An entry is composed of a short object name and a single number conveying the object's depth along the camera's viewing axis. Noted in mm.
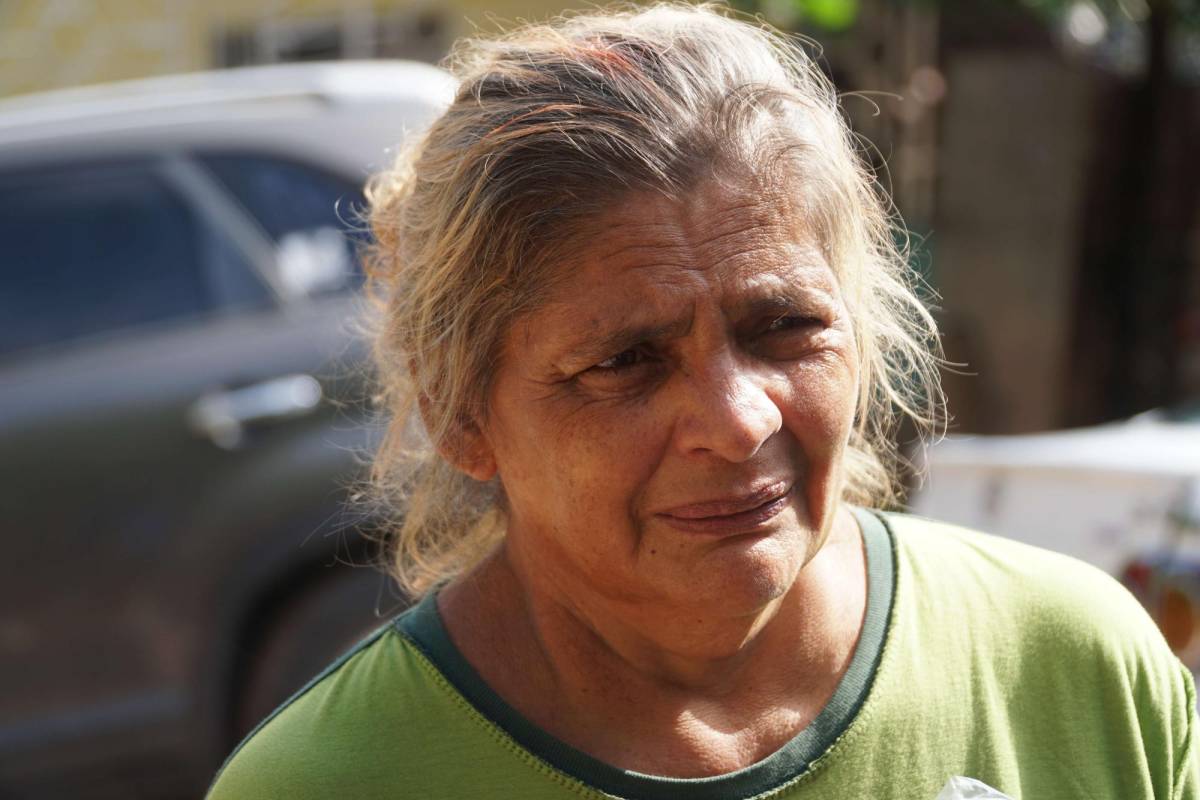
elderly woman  1014
